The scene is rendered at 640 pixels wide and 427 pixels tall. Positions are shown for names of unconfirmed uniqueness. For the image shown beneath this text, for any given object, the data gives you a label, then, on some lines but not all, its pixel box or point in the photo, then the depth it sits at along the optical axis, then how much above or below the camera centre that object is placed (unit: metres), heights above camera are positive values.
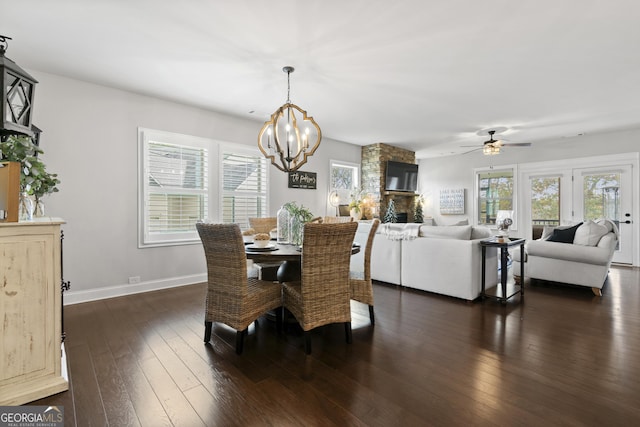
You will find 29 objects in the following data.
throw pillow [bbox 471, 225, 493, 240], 3.93 -0.25
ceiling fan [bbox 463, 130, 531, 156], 5.67 +1.29
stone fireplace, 7.09 +0.95
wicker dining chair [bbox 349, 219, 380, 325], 2.84 -0.67
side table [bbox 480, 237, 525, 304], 3.62 -0.67
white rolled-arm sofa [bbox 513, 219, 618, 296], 3.99 -0.56
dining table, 2.50 -0.35
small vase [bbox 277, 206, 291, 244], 3.28 -0.15
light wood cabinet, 1.75 -0.61
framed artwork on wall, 8.37 +0.33
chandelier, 3.09 +0.82
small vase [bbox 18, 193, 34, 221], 2.02 +0.02
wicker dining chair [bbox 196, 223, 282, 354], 2.33 -0.61
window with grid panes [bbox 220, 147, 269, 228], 5.01 +0.46
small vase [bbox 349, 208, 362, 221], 6.38 -0.01
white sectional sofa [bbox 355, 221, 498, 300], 3.72 -0.61
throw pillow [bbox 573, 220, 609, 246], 4.12 -0.26
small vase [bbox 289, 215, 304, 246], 3.15 -0.19
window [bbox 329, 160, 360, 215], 6.87 +0.80
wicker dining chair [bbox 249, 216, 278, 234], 4.16 -0.17
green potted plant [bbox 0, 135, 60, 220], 1.91 +0.29
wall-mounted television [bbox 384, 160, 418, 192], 7.27 +0.91
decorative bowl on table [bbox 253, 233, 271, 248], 2.78 -0.26
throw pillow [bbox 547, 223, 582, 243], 4.46 -0.31
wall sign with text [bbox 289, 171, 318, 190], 5.94 +0.65
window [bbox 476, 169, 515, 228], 7.58 +0.52
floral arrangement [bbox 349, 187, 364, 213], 6.43 +0.31
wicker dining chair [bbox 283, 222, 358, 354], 2.33 -0.55
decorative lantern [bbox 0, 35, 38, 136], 1.66 +0.66
